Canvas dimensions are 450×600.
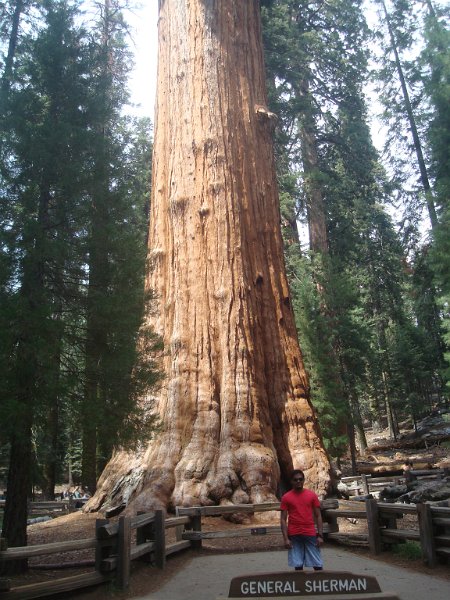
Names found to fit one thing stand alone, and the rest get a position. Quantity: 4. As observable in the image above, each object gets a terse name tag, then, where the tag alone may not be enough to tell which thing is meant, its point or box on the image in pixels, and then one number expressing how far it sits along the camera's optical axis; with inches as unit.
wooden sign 147.5
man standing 216.4
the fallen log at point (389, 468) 723.6
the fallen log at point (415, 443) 1052.5
